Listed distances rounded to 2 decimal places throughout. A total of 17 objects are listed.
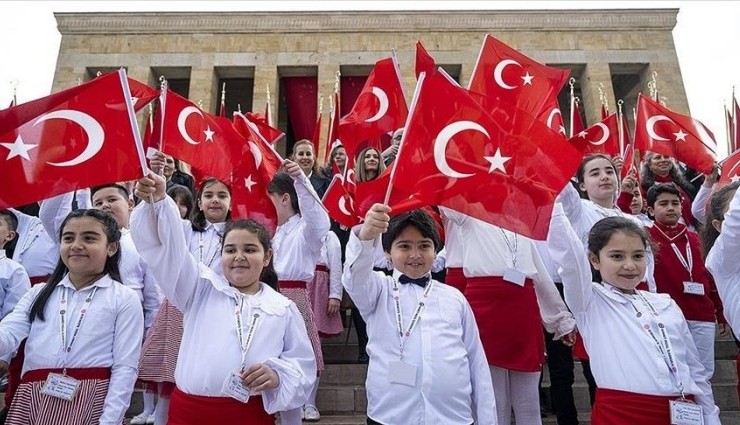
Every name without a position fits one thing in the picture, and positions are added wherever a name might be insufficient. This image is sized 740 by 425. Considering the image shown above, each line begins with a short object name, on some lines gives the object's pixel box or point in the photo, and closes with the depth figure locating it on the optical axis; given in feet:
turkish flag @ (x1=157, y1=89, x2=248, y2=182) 17.89
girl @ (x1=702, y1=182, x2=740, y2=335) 8.95
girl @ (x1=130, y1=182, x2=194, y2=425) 12.28
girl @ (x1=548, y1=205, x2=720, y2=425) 8.78
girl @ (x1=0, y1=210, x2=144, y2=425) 9.17
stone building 64.39
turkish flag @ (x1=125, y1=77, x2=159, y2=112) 18.57
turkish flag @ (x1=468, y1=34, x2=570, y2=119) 20.03
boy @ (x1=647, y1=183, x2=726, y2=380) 14.53
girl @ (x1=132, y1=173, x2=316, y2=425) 8.63
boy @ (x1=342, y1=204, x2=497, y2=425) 9.06
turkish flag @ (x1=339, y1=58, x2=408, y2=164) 22.04
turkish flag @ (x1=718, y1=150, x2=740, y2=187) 17.65
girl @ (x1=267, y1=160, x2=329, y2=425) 14.57
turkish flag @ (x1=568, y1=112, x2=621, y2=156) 26.40
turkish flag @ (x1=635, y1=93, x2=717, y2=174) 20.79
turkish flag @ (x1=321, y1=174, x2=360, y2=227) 17.54
